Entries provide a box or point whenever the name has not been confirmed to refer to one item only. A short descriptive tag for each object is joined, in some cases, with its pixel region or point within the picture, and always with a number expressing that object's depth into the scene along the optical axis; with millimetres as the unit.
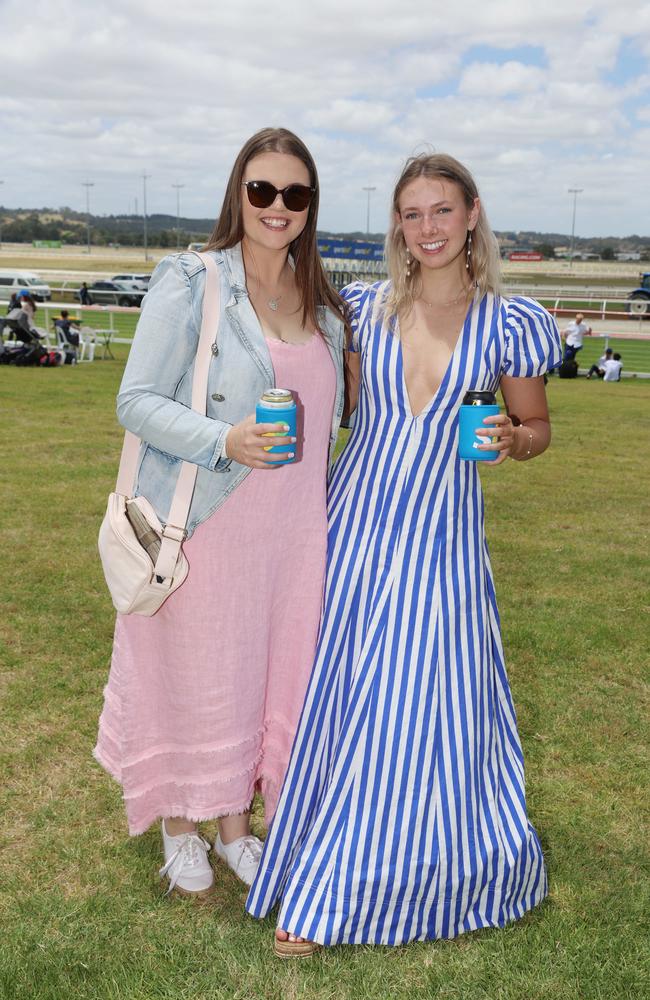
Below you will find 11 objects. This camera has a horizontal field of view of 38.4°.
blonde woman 2520
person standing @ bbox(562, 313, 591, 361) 19547
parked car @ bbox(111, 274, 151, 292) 42225
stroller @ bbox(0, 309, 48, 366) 16703
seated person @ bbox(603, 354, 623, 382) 18359
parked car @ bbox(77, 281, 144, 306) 39628
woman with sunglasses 2371
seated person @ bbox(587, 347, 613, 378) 18844
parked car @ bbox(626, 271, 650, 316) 33662
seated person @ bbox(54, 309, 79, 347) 18328
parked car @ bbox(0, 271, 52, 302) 41812
